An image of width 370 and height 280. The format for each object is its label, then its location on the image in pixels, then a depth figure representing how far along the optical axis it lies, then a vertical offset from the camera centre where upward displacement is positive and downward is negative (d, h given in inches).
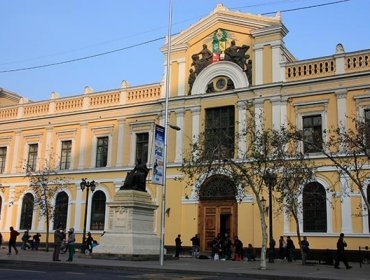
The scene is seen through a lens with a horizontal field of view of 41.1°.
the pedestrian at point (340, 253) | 877.2 -11.2
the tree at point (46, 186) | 1453.0 +152.4
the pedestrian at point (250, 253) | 1122.0 -20.8
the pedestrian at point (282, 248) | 1106.7 -7.2
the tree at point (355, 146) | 836.6 +182.2
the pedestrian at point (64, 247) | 1267.2 -23.0
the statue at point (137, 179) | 978.1 +119.1
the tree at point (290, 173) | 930.7 +138.7
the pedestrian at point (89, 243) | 1214.3 -11.6
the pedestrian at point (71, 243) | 874.2 -8.7
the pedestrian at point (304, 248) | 937.5 -4.8
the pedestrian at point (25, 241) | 1393.9 -11.7
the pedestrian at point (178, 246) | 1142.9 -10.2
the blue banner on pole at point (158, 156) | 848.9 +145.3
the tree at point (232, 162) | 878.7 +158.5
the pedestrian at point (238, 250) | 1125.1 -14.6
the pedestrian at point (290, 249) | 1068.3 -8.4
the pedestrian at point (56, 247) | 866.8 -15.9
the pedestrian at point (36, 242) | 1421.0 -13.7
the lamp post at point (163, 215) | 797.2 +43.1
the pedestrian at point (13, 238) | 1055.2 -4.5
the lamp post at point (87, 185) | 1311.5 +140.0
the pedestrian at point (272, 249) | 1029.2 -9.4
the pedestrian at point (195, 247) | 1180.5 -11.5
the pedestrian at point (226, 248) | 1138.0 -11.3
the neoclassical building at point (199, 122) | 1166.3 +330.5
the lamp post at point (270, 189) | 912.9 +108.8
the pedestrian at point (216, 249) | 1133.1 -14.2
